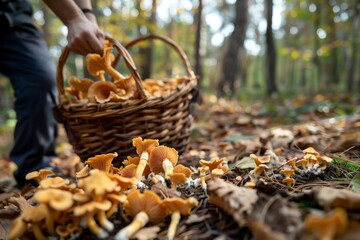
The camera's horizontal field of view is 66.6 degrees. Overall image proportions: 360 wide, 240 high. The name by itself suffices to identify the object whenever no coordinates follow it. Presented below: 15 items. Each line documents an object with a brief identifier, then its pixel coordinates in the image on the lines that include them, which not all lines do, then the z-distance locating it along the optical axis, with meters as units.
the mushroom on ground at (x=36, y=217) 0.36
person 0.83
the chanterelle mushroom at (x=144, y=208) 0.39
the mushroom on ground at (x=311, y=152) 0.53
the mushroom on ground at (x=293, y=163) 0.53
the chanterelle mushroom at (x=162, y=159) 0.52
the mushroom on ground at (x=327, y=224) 0.28
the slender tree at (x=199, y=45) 4.89
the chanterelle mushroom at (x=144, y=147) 0.52
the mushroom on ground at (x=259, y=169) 0.53
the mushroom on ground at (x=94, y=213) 0.35
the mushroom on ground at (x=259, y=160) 0.55
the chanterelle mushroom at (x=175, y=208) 0.38
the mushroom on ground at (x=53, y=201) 0.34
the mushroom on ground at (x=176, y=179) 0.47
